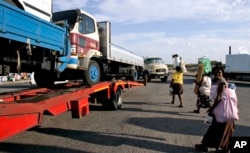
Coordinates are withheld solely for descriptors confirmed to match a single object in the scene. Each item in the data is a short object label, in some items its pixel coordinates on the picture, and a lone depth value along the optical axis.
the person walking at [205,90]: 5.85
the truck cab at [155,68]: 15.79
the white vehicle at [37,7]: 3.62
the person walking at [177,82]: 7.11
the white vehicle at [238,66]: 16.43
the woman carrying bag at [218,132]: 3.33
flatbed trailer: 2.66
